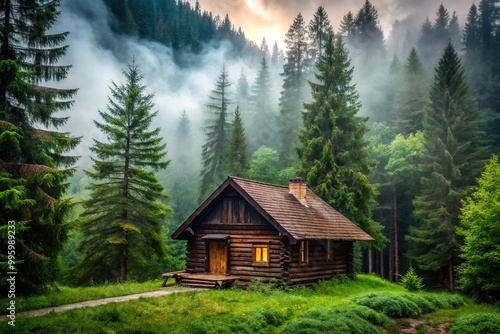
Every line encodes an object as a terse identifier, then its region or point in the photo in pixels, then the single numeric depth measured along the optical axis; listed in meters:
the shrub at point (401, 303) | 18.28
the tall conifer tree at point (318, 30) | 64.06
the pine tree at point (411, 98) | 50.00
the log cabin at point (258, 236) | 22.19
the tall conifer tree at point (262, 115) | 71.06
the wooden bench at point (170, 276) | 22.84
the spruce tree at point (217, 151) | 50.75
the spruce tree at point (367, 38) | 86.44
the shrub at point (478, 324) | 15.13
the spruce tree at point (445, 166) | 32.50
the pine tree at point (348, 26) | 89.12
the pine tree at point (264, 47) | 134.00
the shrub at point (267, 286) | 20.72
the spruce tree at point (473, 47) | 65.62
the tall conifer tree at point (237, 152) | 46.91
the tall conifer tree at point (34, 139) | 15.92
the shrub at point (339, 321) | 13.25
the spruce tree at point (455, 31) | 93.94
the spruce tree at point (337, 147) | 33.16
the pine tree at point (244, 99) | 80.44
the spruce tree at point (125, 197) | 25.56
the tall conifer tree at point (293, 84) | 58.22
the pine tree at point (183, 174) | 65.00
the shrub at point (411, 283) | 26.85
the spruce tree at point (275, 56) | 121.26
